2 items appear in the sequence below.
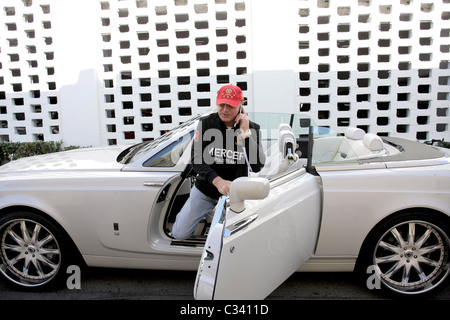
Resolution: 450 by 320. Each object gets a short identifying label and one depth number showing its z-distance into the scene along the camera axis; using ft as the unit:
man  6.88
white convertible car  6.90
